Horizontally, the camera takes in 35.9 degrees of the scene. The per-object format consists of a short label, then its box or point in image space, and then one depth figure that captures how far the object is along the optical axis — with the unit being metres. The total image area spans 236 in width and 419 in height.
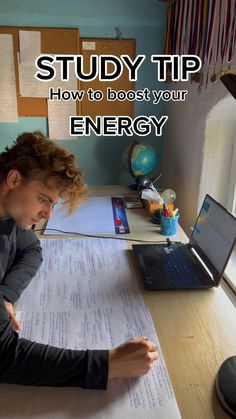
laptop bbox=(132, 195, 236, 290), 0.98
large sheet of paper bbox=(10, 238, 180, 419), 0.63
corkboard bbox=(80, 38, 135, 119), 1.95
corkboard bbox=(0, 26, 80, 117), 1.89
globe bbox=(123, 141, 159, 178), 1.82
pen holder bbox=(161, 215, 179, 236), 1.35
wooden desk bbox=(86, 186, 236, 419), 0.65
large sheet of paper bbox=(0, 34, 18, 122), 1.91
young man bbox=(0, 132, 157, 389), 0.67
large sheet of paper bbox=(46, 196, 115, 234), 1.39
